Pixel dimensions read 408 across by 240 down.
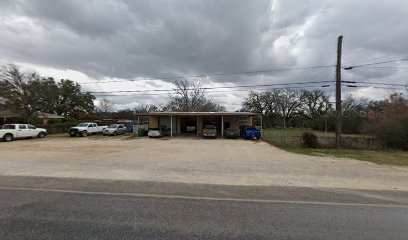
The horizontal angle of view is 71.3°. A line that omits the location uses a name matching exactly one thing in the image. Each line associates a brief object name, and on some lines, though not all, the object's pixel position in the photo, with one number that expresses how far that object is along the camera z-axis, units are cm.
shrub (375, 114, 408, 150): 2394
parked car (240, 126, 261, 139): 3259
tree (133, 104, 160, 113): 8238
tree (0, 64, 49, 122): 3419
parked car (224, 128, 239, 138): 3350
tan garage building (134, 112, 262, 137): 3575
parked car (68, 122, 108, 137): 3466
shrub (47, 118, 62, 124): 4703
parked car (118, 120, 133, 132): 4347
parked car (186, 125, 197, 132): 4072
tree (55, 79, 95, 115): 5993
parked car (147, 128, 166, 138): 3328
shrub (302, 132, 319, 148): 2341
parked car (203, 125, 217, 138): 3238
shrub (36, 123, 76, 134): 3906
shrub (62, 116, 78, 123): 5131
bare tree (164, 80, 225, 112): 6706
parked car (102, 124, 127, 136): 3688
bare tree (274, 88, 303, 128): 7525
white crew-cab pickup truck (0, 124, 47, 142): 2752
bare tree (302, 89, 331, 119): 7306
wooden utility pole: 2211
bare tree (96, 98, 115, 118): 8731
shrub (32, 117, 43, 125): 4004
